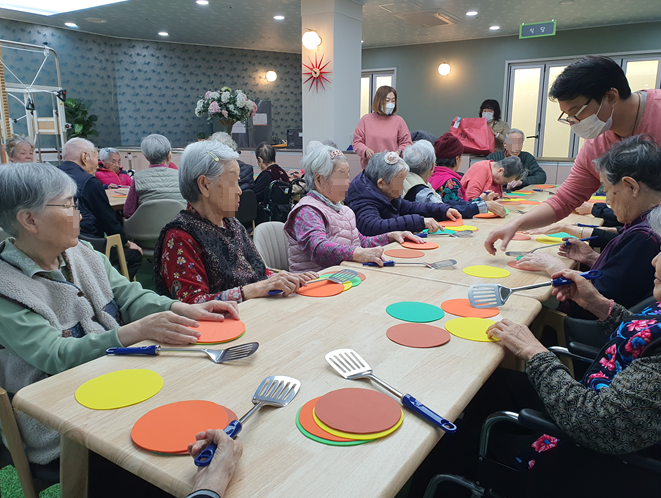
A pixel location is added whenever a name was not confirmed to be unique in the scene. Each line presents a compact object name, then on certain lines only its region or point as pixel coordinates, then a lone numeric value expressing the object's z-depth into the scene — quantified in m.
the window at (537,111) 8.70
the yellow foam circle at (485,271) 1.83
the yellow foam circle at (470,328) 1.24
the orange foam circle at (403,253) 2.12
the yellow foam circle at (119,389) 0.91
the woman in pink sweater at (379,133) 4.79
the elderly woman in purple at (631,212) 1.65
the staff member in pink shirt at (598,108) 1.77
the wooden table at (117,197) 4.05
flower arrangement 6.12
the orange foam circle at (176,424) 0.79
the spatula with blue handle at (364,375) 0.85
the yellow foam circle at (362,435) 0.81
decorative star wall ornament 5.89
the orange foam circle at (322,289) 1.57
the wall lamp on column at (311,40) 5.82
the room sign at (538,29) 6.41
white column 5.82
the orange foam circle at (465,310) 1.41
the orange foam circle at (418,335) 1.19
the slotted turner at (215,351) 1.10
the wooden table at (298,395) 0.73
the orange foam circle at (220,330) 1.20
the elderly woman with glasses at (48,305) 1.14
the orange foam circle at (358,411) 0.83
